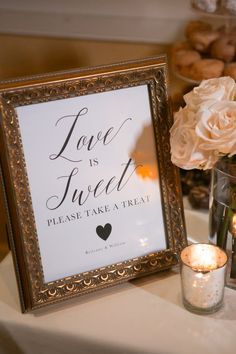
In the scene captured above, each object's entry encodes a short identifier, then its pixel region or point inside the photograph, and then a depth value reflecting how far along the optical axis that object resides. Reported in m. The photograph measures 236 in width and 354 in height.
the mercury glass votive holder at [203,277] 0.98
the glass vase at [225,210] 1.02
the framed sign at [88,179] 0.98
